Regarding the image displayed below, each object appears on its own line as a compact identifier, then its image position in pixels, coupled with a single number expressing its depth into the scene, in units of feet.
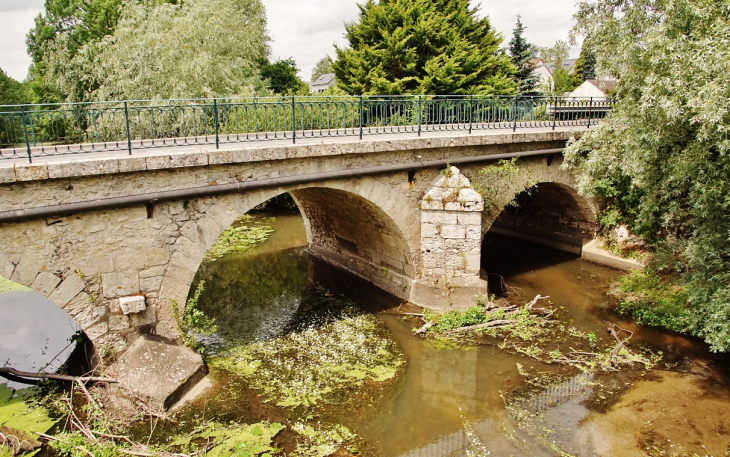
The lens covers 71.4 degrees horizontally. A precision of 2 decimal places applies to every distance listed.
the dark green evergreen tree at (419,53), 56.59
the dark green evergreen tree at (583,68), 121.29
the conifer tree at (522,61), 74.95
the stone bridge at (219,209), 19.72
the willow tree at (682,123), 20.76
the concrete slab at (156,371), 20.74
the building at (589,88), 120.26
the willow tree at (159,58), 47.78
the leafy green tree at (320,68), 241.22
